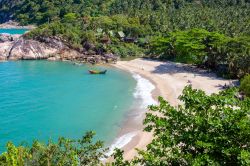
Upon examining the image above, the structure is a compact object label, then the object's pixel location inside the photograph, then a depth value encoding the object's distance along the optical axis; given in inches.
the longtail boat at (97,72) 3486.7
